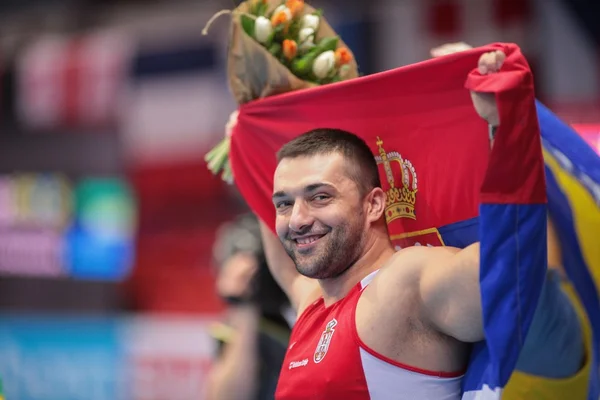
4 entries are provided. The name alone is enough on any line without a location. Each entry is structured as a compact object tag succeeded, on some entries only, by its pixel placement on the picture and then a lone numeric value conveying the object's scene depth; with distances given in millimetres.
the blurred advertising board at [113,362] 14523
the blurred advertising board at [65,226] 19234
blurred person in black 8039
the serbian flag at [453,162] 3771
